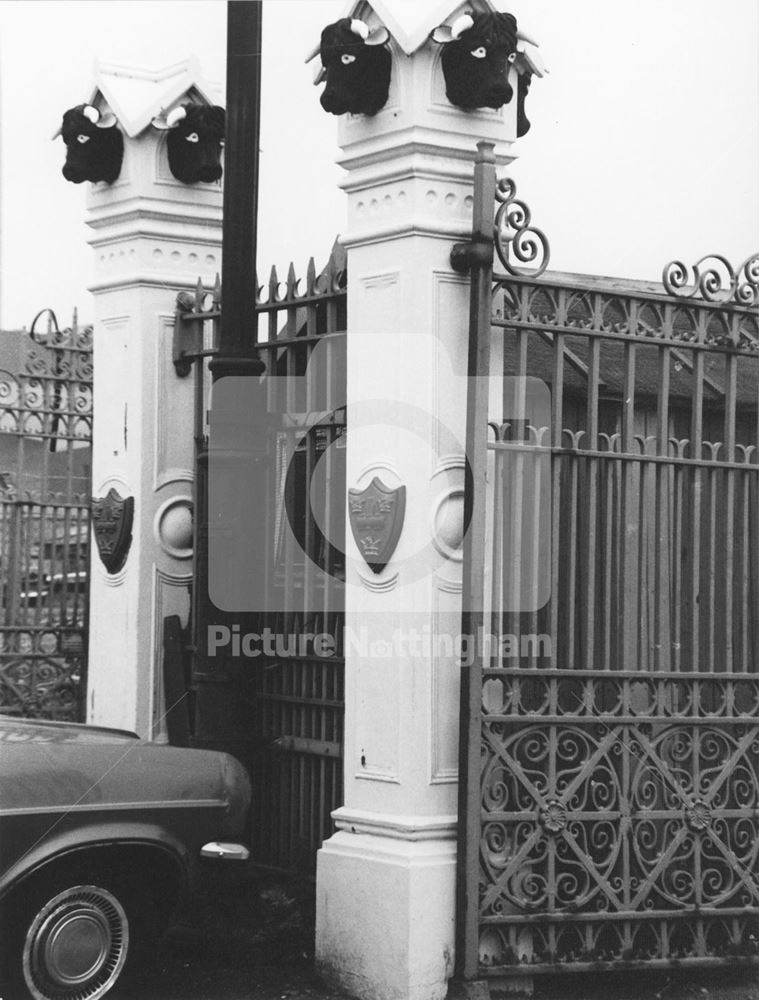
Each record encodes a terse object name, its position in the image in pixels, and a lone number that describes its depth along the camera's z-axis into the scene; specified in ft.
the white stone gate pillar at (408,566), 20.94
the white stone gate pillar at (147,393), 27.17
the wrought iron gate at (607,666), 21.13
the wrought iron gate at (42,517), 32.09
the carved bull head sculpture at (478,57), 21.06
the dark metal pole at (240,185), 22.08
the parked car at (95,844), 18.84
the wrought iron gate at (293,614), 23.56
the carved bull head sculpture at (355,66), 21.53
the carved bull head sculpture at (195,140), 26.91
